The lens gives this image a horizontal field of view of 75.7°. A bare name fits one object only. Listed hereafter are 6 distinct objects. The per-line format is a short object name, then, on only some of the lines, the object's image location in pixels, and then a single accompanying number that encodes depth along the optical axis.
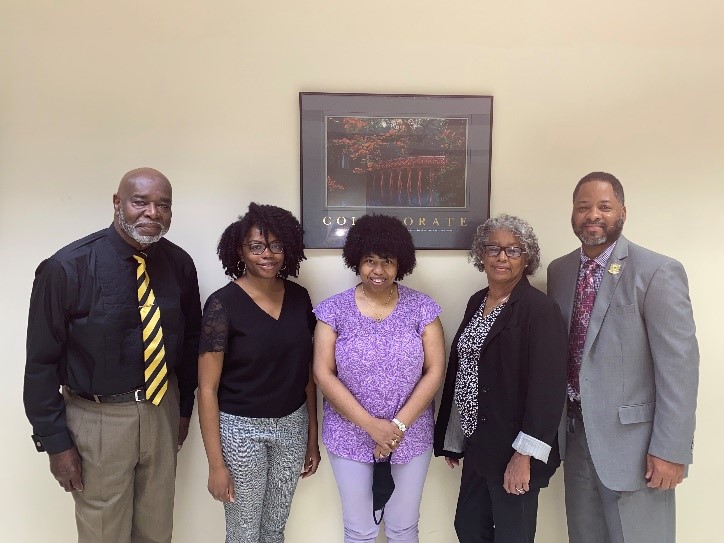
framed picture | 2.14
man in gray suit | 1.60
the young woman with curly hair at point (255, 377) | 1.76
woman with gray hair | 1.61
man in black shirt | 1.63
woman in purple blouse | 1.76
